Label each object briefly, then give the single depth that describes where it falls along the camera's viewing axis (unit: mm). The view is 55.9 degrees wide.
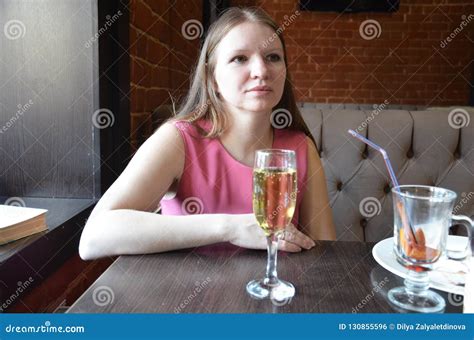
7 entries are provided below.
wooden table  557
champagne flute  633
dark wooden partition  1270
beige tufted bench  1434
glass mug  562
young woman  1007
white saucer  624
